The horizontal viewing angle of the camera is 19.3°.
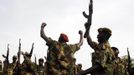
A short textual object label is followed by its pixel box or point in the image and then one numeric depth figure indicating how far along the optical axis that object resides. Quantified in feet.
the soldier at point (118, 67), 31.71
